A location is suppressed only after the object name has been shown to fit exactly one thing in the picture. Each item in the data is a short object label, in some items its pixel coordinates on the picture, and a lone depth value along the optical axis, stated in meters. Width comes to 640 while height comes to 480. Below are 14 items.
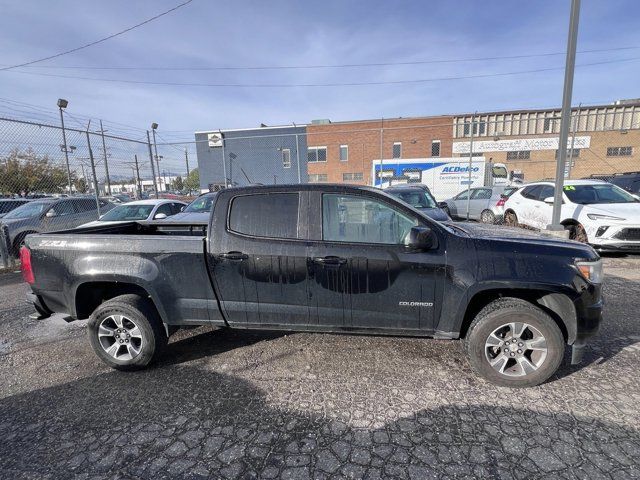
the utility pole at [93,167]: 9.25
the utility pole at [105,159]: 10.44
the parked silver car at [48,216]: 8.53
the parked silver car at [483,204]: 11.48
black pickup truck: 2.92
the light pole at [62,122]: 9.45
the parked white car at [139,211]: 9.07
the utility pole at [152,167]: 12.23
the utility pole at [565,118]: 7.01
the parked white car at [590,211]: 6.76
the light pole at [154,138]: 12.60
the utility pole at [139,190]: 17.21
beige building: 30.34
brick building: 32.16
